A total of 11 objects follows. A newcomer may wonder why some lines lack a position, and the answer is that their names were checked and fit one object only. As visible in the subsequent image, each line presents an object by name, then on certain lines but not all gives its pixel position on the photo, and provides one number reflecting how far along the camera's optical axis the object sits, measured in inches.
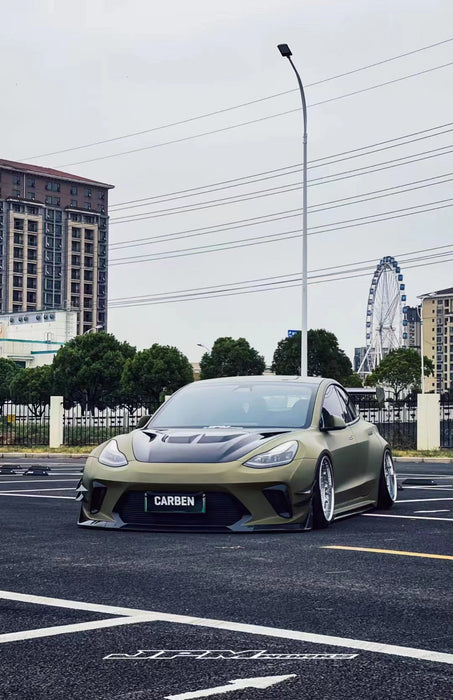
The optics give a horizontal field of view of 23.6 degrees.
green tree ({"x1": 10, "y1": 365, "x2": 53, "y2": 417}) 3572.8
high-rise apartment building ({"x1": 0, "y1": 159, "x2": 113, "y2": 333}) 6501.0
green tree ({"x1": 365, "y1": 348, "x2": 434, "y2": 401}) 4872.0
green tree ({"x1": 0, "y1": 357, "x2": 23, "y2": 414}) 3880.9
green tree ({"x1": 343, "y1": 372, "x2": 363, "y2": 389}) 4191.4
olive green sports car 338.3
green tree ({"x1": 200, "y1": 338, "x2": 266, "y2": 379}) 3932.1
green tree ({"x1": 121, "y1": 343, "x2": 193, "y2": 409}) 3356.3
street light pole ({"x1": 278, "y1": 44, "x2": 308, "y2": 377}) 1304.1
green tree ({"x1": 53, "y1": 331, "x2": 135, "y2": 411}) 3403.1
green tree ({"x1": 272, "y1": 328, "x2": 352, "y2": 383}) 3929.6
